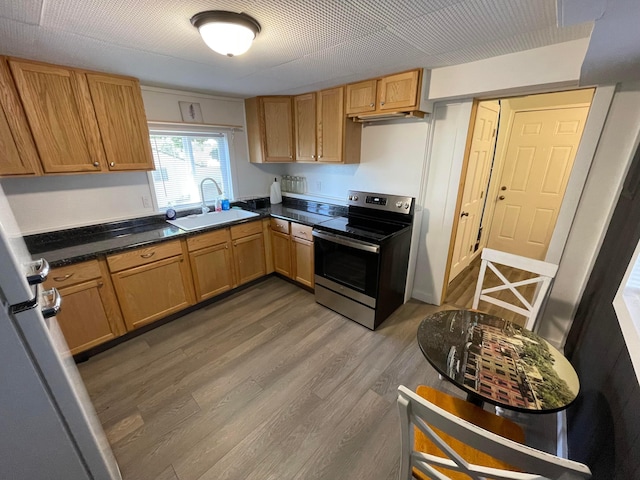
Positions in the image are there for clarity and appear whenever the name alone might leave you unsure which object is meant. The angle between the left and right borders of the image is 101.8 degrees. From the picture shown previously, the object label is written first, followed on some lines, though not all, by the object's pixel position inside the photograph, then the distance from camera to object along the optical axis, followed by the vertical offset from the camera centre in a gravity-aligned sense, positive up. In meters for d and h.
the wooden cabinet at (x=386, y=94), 2.07 +0.51
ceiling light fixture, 1.23 +0.60
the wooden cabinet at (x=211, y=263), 2.56 -1.04
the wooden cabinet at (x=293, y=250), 2.86 -1.04
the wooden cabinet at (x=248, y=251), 2.88 -1.04
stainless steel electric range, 2.27 -0.88
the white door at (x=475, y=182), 2.57 -0.27
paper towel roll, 3.61 -0.46
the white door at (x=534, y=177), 3.20 -0.26
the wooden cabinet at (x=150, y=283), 2.13 -1.06
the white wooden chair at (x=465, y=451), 0.61 -0.79
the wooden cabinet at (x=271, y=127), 2.97 +0.34
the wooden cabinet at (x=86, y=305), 1.85 -1.06
